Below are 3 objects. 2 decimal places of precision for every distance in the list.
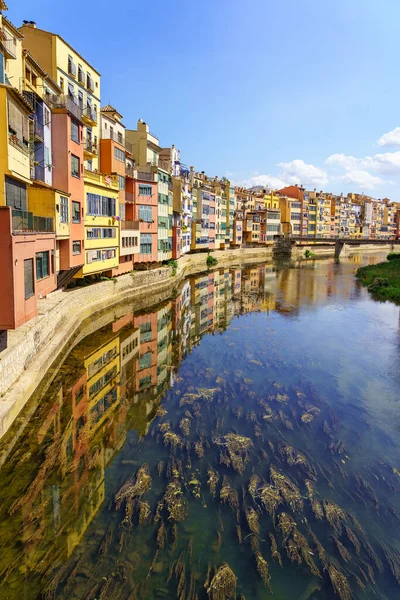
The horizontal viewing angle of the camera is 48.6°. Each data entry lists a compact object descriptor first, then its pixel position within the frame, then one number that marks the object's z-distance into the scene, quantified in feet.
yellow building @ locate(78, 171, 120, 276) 96.22
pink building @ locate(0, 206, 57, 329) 45.62
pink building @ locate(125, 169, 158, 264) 130.72
